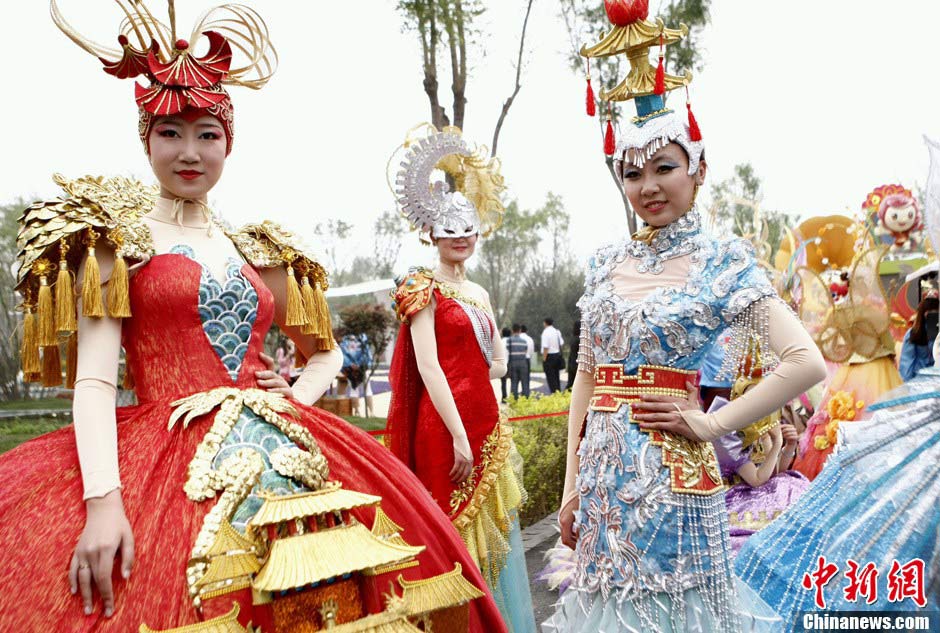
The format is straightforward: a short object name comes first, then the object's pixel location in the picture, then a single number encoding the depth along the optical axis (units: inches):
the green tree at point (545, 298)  1071.0
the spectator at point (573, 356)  438.5
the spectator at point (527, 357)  600.3
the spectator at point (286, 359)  500.9
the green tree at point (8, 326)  290.8
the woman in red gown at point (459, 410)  148.3
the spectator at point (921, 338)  231.1
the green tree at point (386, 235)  1124.5
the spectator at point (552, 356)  626.8
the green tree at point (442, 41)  377.1
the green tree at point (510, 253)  1242.0
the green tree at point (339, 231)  1122.0
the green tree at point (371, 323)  548.7
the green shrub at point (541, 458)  248.2
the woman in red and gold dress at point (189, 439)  58.2
